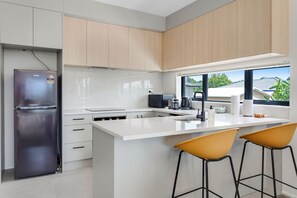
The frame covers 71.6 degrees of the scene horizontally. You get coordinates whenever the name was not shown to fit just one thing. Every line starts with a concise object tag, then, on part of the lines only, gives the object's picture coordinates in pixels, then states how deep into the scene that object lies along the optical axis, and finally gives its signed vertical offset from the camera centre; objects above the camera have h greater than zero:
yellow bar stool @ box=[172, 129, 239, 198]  1.58 -0.38
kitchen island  1.67 -0.55
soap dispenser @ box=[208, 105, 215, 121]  2.25 -0.19
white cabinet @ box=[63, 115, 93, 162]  3.18 -0.64
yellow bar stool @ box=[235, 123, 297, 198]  1.95 -0.38
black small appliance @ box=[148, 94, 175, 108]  4.10 -0.04
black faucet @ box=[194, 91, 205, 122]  2.26 -0.21
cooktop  3.67 -0.21
